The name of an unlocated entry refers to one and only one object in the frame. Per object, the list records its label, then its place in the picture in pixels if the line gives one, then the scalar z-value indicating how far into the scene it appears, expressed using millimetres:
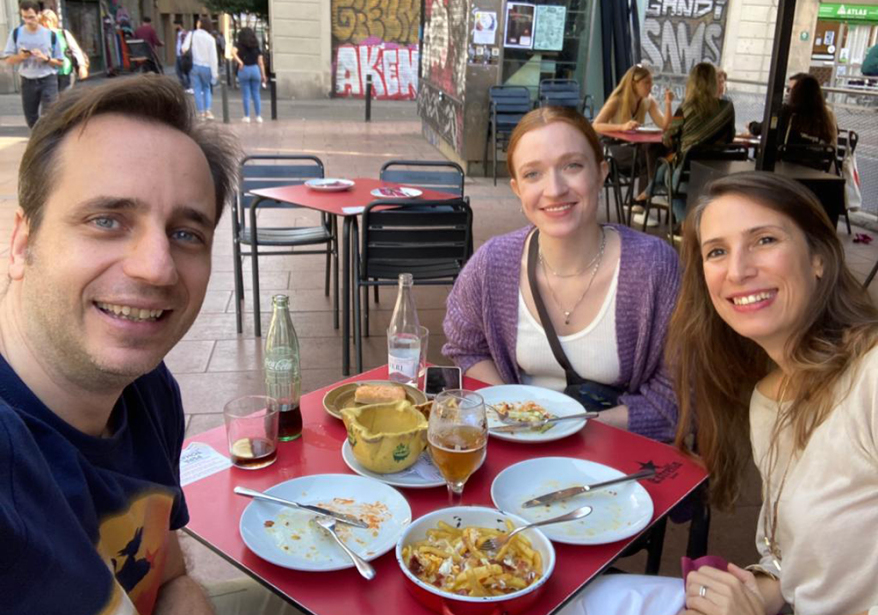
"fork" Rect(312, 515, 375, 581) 1268
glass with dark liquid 1661
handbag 2201
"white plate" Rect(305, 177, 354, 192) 4996
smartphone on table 1979
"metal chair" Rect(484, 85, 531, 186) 10180
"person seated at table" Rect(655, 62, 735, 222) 7172
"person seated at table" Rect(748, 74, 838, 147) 7301
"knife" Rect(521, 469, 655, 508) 1532
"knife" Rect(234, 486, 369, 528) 1426
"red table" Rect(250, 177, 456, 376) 4336
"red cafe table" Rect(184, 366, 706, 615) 1266
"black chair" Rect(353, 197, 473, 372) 4250
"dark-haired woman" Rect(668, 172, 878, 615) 1433
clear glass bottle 2096
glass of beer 1460
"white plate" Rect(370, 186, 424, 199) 4879
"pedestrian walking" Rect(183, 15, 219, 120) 14227
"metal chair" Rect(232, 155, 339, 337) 4855
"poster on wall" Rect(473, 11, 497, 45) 10070
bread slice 1887
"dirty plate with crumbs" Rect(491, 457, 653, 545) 1449
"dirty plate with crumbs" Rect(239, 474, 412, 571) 1337
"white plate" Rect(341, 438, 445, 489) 1570
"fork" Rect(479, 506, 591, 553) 1354
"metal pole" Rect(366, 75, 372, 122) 15846
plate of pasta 1216
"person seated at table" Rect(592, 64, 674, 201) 8320
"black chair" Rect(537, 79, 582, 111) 10609
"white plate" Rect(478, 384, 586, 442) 1801
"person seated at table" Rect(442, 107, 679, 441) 2238
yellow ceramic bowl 1584
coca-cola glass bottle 1786
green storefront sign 26641
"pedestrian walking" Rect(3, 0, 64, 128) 10844
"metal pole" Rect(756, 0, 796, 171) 5355
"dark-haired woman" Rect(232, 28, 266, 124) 14500
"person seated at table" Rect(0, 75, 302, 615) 1070
